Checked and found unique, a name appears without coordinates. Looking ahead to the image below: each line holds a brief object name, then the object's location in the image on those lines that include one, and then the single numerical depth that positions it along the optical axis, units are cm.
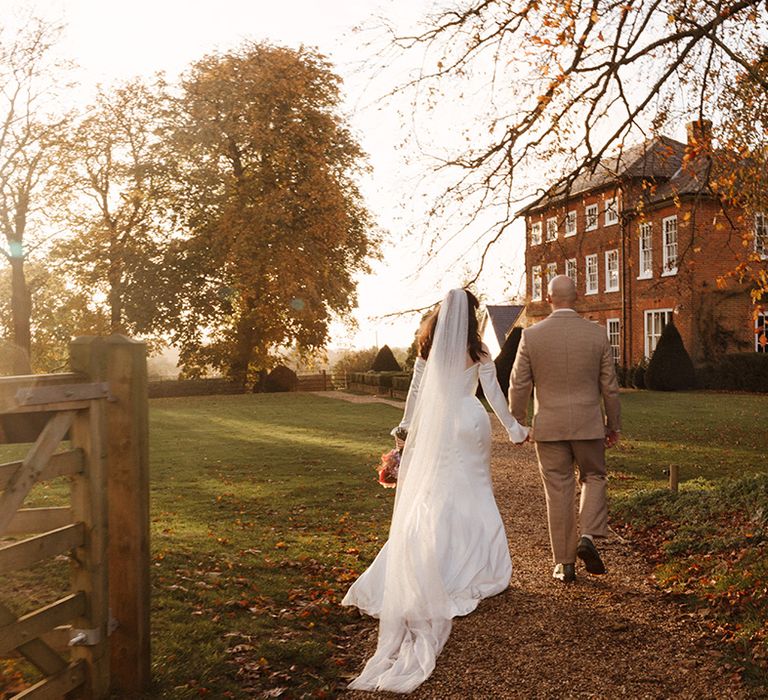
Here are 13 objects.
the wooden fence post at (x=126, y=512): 380
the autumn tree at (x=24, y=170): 2853
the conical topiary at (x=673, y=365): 2934
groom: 599
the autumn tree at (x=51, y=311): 3394
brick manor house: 3027
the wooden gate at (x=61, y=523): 313
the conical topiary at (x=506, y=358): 2958
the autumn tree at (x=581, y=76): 859
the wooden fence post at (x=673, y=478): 907
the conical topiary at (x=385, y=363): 3916
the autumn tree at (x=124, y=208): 3283
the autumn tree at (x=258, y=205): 3101
